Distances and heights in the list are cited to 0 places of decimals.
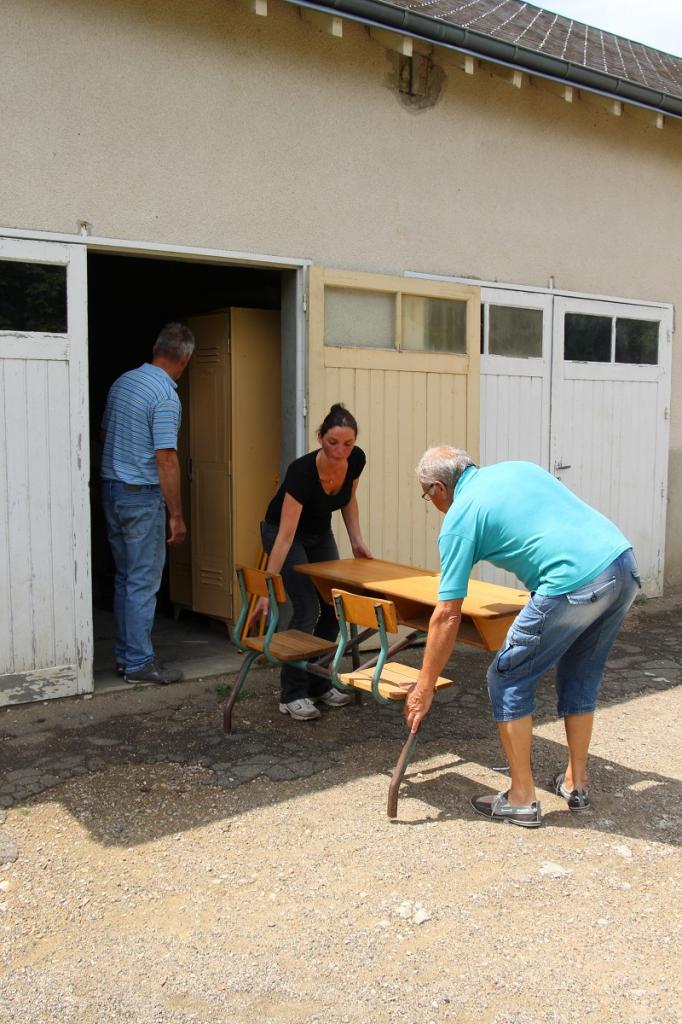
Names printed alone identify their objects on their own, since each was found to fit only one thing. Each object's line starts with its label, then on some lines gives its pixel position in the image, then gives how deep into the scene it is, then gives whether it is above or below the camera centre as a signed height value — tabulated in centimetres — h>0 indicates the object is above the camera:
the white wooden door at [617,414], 765 +2
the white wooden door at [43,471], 496 -30
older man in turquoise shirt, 357 -58
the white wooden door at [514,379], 707 +28
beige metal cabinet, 643 -17
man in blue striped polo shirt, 543 -42
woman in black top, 470 -57
